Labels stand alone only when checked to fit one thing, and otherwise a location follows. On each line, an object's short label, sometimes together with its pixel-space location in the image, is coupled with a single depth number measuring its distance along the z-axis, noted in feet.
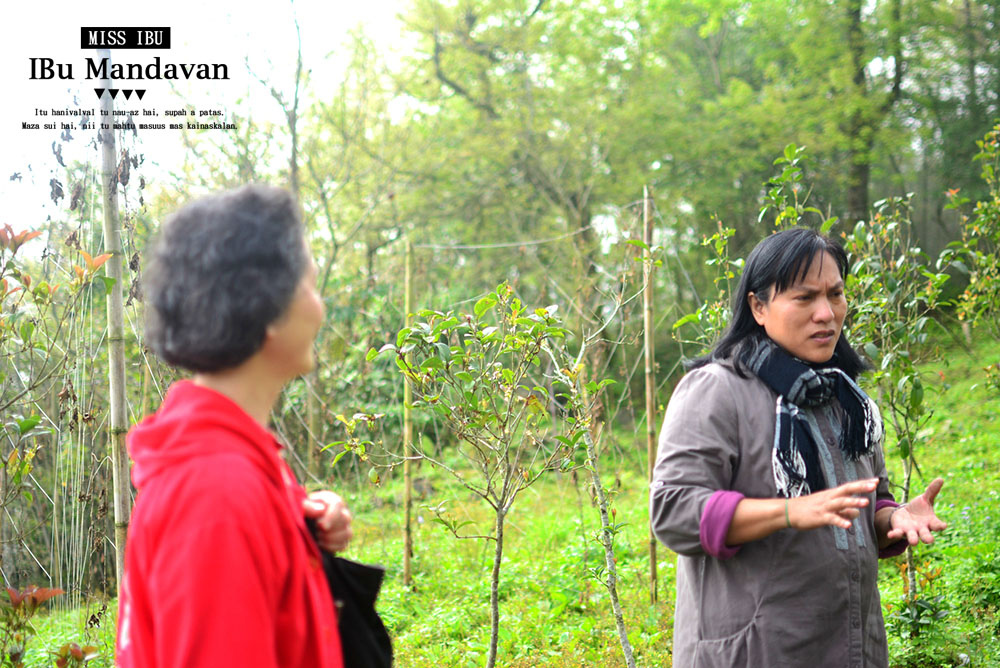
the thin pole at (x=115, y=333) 8.11
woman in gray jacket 5.36
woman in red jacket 2.97
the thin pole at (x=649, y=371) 12.42
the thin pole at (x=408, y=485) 14.09
